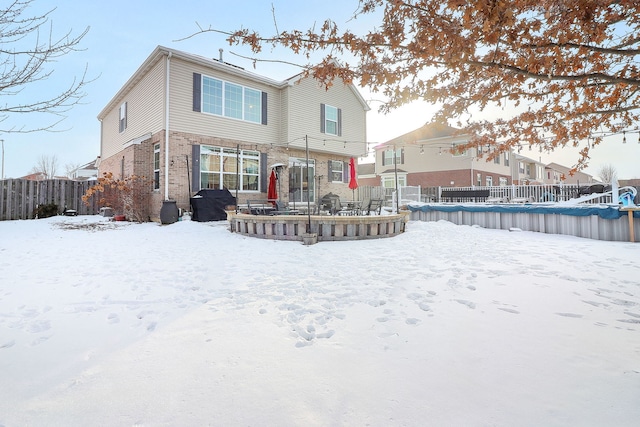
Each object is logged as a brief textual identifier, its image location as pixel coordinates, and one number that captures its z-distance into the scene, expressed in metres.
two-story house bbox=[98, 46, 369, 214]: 11.20
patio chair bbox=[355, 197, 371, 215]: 10.47
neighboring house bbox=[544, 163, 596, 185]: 45.06
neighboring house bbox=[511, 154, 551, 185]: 33.06
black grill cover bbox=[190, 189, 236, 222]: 10.48
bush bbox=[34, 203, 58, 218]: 12.91
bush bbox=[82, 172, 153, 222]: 11.70
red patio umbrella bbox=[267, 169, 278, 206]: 11.14
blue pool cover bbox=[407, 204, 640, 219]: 7.62
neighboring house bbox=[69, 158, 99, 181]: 24.70
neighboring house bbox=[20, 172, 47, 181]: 42.44
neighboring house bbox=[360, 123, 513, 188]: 24.22
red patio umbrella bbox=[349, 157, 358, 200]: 12.27
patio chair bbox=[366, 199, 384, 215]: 10.21
